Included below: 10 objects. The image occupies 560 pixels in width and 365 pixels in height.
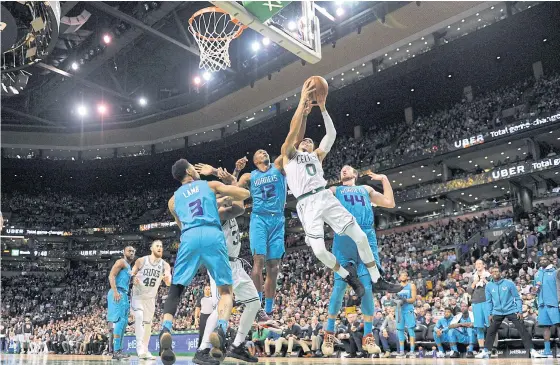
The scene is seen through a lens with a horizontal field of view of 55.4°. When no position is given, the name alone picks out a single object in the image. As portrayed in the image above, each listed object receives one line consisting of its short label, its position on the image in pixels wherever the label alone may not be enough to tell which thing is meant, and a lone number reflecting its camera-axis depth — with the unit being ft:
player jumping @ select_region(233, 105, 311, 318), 24.07
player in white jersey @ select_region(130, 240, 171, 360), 33.06
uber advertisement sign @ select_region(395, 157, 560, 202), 85.10
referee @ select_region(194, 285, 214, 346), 30.56
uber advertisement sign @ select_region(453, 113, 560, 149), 83.65
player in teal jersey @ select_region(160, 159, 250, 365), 17.67
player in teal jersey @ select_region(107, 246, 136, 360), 35.29
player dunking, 21.54
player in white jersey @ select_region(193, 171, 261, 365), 19.74
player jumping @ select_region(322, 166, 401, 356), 23.34
